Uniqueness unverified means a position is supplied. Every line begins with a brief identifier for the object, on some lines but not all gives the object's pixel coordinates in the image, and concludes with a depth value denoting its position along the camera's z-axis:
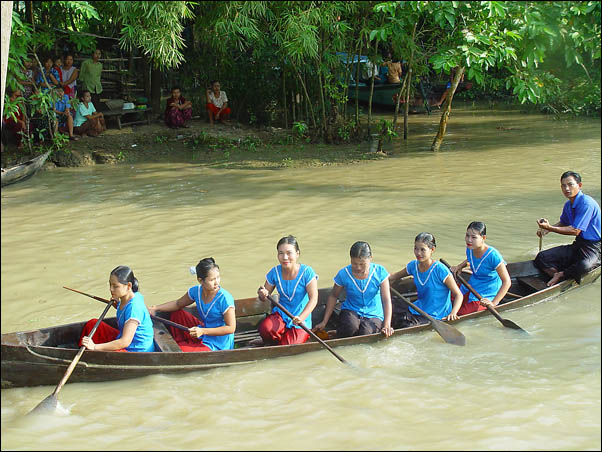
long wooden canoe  4.88
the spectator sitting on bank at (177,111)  14.27
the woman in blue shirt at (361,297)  5.60
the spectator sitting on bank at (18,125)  12.61
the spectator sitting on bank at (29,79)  12.08
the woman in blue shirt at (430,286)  5.78
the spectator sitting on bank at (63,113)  12.73
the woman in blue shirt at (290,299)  5.56
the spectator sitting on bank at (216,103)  14.39
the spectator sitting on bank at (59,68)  13.02
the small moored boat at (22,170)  10.88
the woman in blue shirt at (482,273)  6.07
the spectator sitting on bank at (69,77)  13.05
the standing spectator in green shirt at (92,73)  13.48
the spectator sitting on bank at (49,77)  12.55
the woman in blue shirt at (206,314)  5.16
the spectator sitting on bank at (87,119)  13.38
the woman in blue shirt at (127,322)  4.94
